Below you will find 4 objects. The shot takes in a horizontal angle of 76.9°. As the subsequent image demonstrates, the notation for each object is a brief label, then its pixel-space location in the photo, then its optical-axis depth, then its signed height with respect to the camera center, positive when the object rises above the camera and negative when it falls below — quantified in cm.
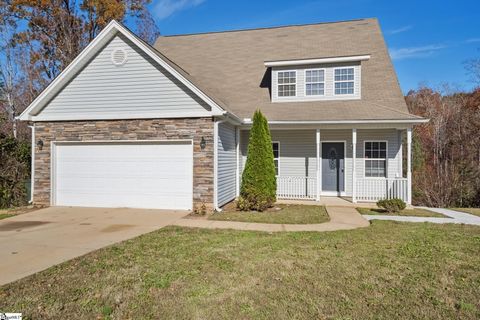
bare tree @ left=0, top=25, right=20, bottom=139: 1938 +600
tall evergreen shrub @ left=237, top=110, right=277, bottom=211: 966 -32
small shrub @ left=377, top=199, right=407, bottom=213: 923 -126
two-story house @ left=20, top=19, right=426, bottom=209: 962 +124
